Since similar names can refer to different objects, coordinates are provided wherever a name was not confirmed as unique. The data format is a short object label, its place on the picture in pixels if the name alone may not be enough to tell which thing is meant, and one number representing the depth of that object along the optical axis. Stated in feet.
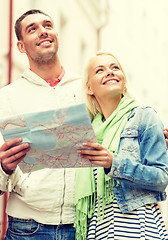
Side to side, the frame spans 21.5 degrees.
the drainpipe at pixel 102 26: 36.63
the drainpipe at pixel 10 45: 19.36
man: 9.20
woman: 7.80
